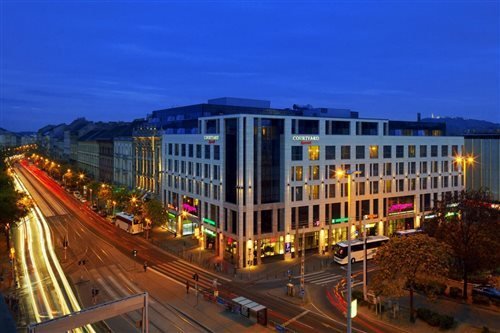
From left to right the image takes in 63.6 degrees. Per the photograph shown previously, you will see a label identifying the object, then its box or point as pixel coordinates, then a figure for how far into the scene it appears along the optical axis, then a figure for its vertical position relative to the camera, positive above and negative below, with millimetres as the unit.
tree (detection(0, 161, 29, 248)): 52156 -7275
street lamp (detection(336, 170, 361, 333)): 24109 -9019
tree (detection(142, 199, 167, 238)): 67312 -10082
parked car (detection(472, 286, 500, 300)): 40522 -14387
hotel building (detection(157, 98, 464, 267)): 55844 -4367
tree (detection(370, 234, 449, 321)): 34250 -9736
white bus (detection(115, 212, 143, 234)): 72438 -12955
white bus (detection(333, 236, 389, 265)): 54469 -13280
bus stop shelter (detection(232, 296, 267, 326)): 35344 -14115
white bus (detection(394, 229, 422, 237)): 62766 -12676
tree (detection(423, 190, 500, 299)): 40312 -8576
